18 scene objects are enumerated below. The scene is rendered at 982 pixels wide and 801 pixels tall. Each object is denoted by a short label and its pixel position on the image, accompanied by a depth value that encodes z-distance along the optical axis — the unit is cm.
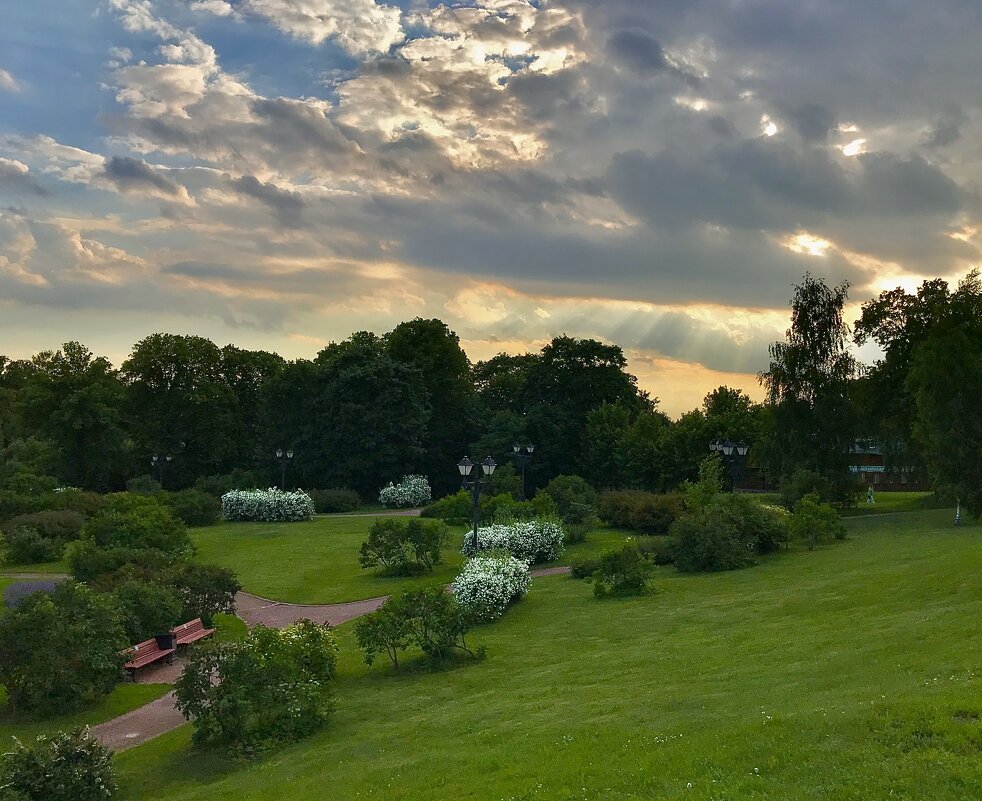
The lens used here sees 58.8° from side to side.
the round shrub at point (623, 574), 2541
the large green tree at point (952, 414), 3538
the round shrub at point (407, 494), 5731
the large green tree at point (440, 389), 6919
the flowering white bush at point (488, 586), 2361
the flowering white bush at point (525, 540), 3316
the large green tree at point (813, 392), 4528
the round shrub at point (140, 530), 3403
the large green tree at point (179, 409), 7000
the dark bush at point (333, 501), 5641
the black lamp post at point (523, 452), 5247
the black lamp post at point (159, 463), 6384
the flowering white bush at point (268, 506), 5028
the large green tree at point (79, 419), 6744
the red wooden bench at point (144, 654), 2006
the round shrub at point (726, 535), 2892
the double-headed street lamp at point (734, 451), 4000
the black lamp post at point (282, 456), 5478
